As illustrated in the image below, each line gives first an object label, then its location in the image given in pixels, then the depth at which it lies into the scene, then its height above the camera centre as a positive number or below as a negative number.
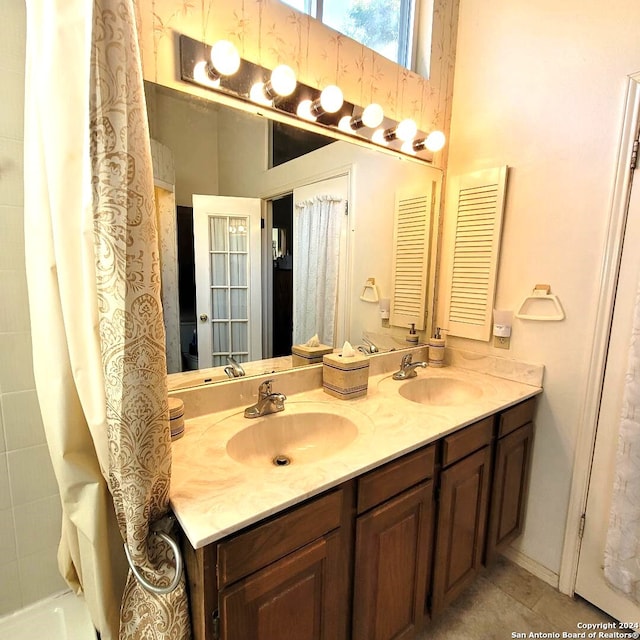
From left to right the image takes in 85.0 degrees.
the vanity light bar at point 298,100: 1.08 +0.61
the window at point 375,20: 1.36 +1.07
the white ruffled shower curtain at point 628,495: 1.25 -0.79
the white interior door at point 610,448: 1.28 -0.67
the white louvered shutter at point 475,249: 1.63 +0.12
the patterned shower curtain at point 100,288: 0.63 -0.05
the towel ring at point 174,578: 0.72 -0.63
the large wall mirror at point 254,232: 1.16 +0.14
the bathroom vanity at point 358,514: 0.74 -0.66
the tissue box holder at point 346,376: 1.35 -0.41
